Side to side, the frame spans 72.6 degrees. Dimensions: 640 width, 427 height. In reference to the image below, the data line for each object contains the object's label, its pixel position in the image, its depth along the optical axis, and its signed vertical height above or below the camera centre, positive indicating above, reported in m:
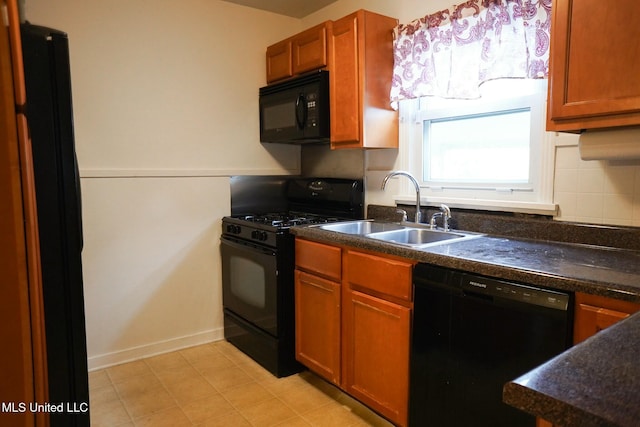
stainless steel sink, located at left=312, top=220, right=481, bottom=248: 2.27 -0.36
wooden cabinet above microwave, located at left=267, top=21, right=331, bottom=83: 2.76 +0.77
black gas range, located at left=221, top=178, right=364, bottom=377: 2.58 -0.56
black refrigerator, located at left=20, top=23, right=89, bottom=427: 1.25 -0.12
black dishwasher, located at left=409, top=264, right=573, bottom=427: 1.41 -0.62
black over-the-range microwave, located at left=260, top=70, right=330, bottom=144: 2.78 +0.39
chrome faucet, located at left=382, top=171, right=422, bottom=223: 2.45 -0.12
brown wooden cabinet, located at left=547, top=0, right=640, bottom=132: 1.44 +0.35
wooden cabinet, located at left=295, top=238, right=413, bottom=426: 1.90 -0.76
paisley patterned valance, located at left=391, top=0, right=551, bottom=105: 1.91 +0.58
